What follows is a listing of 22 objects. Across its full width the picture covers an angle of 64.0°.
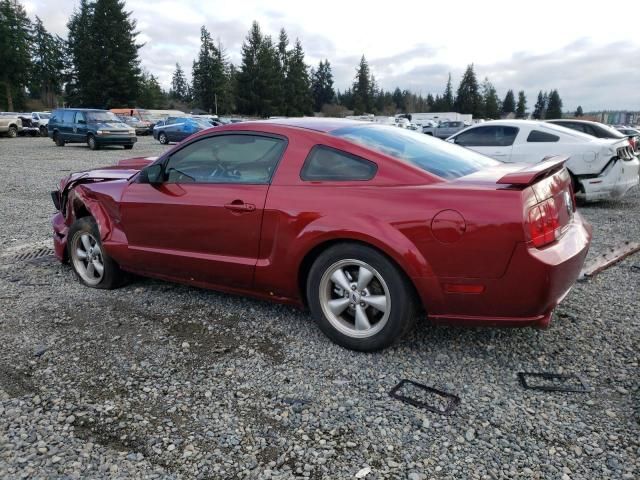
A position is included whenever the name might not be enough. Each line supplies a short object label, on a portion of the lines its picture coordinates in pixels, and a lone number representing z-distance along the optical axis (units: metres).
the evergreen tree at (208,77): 78.31
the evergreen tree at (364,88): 106.88
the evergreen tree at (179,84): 119.29
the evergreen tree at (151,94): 64.57
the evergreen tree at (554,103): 120.44
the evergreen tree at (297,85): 82.12
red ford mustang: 2.78
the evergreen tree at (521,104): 130.38
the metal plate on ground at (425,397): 2.67
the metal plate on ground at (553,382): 2.80
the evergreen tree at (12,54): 62.91
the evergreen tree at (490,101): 108.56
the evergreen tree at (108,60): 60.28
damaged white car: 8.17
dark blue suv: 21.09
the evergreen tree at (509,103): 132.75
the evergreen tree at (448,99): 116.00
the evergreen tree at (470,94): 105.44
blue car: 26.70
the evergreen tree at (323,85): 116.25
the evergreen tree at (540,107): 128.35
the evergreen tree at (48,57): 77.37
